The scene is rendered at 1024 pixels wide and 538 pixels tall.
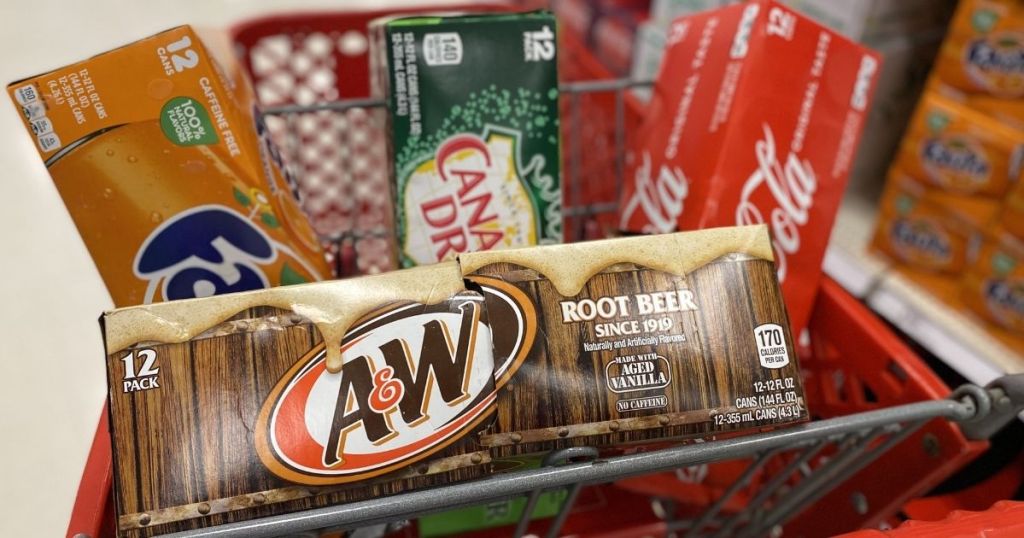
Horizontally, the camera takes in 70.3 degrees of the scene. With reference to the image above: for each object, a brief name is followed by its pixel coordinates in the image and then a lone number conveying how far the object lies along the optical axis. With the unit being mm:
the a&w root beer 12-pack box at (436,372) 510
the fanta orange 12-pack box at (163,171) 604
